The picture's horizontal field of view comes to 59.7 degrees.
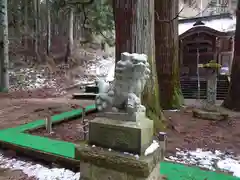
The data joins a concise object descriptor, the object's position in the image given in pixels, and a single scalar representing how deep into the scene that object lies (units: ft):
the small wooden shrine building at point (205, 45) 44.36
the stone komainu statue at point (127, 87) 7.24
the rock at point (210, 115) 19.05
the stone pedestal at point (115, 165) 6.76
